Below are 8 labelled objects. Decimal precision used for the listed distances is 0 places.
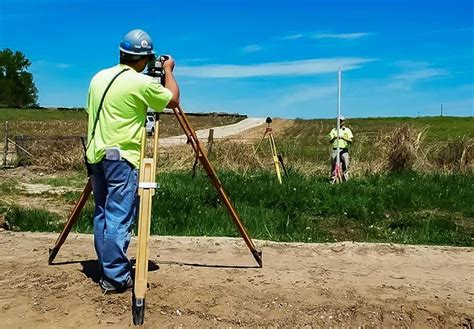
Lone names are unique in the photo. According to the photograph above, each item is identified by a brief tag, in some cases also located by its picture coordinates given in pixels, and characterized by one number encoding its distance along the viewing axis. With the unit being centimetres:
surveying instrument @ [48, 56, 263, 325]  487
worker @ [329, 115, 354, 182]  1698
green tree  9481
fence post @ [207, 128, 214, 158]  2014
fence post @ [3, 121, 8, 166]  2127
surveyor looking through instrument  528
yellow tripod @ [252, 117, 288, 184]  1612
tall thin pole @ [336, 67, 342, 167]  1630
